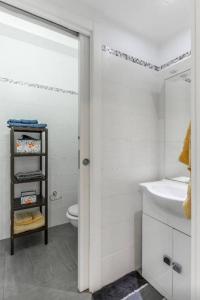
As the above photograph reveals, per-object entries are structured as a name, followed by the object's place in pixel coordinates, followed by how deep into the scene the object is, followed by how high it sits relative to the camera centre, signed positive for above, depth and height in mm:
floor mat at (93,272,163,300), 1279 -1070
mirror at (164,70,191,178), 1575 +284
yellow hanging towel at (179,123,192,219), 968 -18
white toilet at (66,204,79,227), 1820 -692
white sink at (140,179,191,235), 1106 -354
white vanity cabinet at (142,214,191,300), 1139 -783
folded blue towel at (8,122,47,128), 1834 +267
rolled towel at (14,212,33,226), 1873 -748
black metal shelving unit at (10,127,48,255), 1796 -516
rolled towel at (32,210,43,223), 1951 -749
